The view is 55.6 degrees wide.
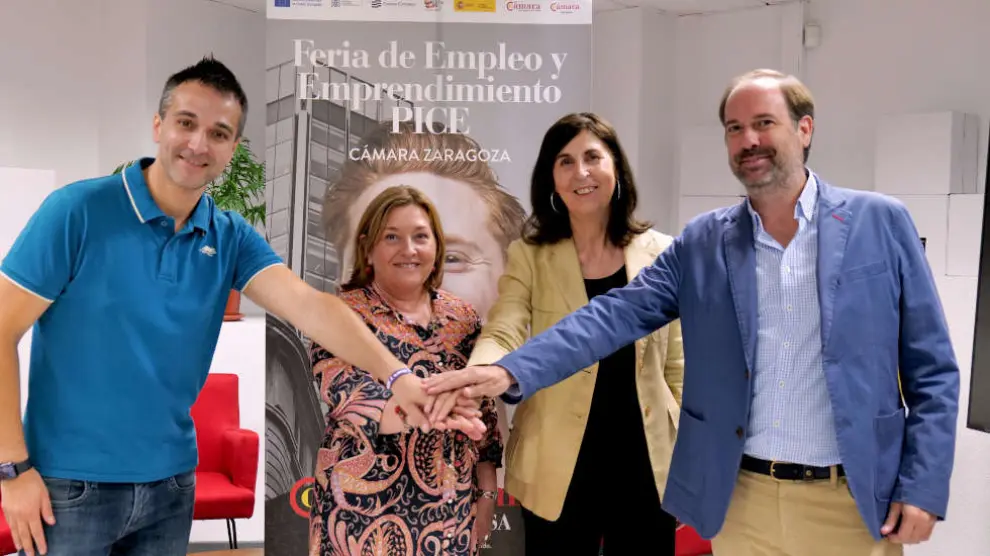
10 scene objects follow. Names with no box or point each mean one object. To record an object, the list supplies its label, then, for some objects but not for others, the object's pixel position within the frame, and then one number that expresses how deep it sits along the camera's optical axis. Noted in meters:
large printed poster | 2.91
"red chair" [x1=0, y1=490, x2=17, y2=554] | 3.89
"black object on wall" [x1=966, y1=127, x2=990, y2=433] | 3.10
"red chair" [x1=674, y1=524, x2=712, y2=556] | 4.27
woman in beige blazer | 2.57
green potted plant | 5.59
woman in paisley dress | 2.47
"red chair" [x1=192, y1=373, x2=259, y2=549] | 4.49
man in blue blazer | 2.06
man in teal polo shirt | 2.05
